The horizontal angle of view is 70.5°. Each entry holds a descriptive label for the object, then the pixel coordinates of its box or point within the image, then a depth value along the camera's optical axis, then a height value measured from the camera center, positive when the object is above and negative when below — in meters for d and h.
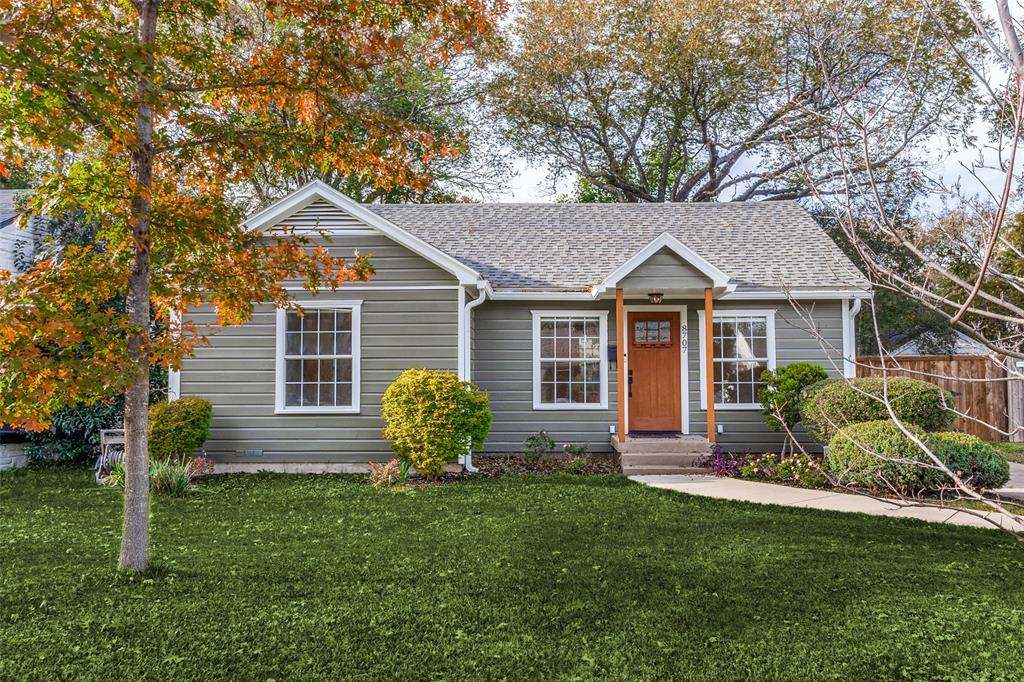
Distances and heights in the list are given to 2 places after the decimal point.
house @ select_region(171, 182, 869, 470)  10.69 +0.91
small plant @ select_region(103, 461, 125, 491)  9.20 -1.10
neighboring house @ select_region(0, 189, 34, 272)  13.05 +2.71
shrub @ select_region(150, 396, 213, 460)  9.90 -0.50
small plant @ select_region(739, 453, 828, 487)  9.26 -1.11
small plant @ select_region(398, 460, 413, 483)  9.49 -1.07
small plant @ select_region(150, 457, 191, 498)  8.48 -1.05
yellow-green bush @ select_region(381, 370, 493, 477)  9.53 -0.38
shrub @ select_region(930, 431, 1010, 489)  8.15 -0.83
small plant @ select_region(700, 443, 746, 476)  10.20 -1.08
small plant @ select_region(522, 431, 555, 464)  11.37 -0.88
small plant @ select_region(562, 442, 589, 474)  10.59 -1.05
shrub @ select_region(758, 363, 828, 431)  10.58 +0.03
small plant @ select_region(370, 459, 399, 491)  9.30 -1.10
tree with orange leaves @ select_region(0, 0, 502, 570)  4.23 +1.64
